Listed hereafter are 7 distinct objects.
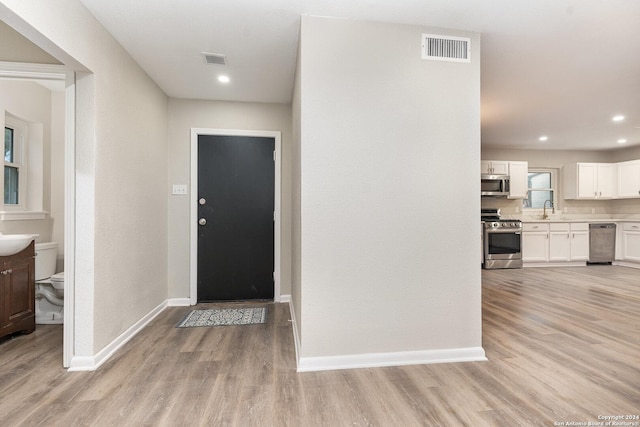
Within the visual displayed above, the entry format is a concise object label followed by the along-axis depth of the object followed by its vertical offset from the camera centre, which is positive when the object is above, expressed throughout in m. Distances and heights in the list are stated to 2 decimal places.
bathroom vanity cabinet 2.21 -0.59
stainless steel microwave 5.57 +0.58
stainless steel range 5.38 -0.48
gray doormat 2.74 -0.97
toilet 2.62 -0.68
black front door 3.38 -0.01
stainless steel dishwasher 5.74 -0.48
